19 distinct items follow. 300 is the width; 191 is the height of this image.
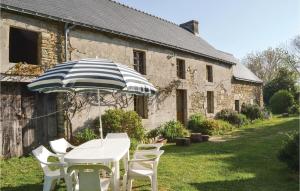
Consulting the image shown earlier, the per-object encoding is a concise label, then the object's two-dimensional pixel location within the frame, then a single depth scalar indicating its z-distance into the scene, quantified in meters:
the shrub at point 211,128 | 15.95
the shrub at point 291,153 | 7.37
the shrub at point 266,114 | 23.58
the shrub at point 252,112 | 23.02
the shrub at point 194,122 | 16.61
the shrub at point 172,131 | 13.97
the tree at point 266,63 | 43.59
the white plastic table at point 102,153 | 4.75
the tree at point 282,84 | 30.90
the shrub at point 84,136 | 10.55
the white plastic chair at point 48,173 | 5.44
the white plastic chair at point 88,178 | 4.35
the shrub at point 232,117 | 19.59
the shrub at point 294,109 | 26.90
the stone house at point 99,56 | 9.55
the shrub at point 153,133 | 14.10
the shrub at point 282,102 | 28.31
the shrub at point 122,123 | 11.35
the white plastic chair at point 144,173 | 5.56
